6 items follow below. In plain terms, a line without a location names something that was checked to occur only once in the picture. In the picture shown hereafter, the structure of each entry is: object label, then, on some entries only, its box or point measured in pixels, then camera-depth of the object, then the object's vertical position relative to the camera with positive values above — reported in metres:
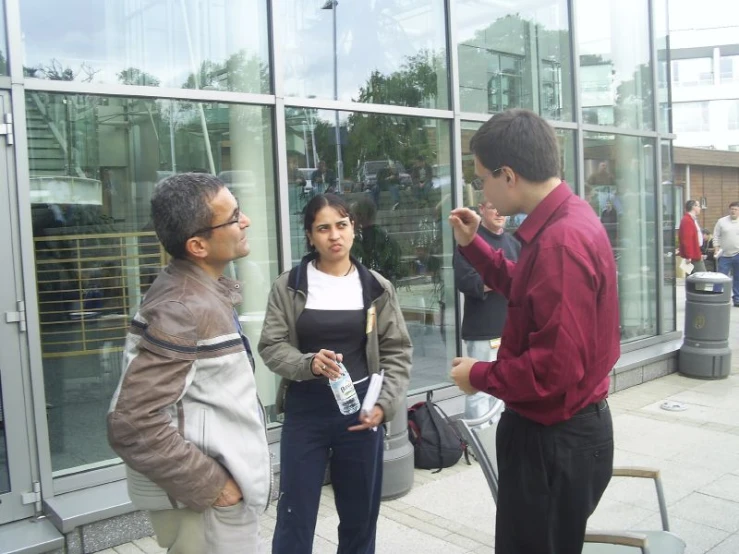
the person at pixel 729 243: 13.94 -0.61
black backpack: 5.28 -1.57
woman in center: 3.09 -0.62
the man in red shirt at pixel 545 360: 2.06 -0.41
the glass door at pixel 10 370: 3.97 -0.72
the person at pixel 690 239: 13.59 -0.49
